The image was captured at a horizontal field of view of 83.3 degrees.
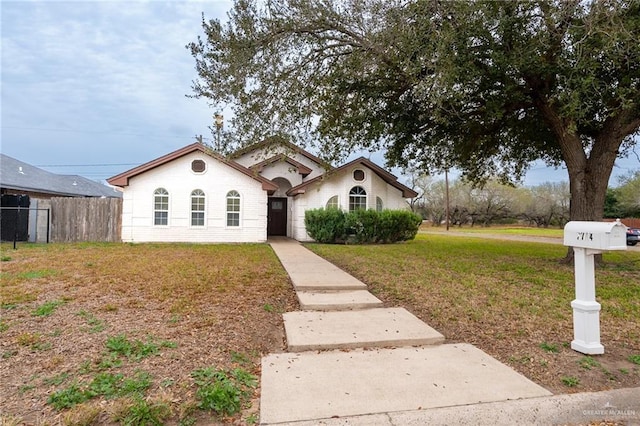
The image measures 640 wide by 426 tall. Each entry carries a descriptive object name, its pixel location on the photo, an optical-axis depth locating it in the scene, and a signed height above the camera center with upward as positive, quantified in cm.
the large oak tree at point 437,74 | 774 +370
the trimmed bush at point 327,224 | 1664 -2
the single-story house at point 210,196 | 1565 +126
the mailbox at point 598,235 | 350 -11
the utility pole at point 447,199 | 3788 +272
